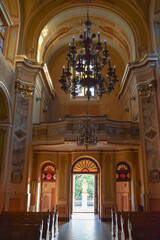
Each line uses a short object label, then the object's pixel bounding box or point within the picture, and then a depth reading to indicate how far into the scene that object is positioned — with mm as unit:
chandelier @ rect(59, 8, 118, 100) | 7073
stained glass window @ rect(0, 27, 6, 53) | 11820
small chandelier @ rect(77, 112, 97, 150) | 8469
